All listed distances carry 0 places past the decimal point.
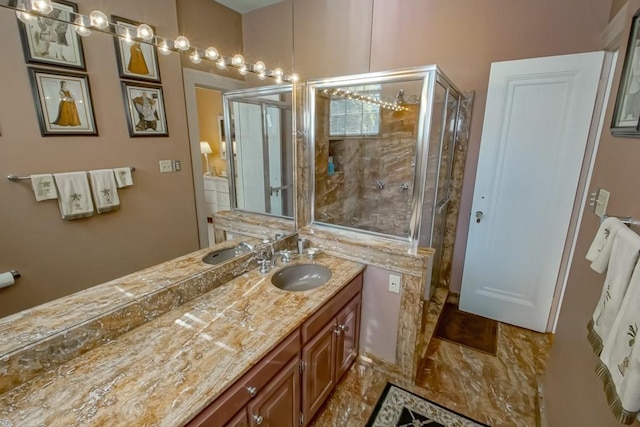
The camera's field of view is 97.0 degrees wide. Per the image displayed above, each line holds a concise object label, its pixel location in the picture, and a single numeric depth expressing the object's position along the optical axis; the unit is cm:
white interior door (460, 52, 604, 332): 205
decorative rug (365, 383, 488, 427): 165
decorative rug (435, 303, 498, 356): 229
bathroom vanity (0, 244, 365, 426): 85
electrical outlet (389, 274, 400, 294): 181
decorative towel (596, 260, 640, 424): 66
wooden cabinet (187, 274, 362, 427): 101
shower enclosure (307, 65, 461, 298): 177
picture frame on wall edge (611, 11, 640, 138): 106
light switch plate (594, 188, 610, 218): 119
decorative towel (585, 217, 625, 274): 94
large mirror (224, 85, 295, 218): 163
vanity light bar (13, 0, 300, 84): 88
